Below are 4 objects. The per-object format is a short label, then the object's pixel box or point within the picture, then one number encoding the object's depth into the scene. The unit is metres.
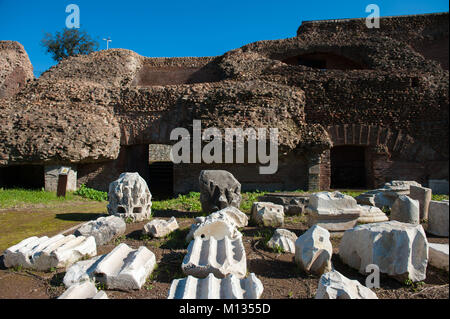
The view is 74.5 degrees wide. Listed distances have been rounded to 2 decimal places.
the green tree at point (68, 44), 24.05
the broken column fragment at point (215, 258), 2.73
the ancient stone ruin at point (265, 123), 9.02
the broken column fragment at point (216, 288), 2.23
